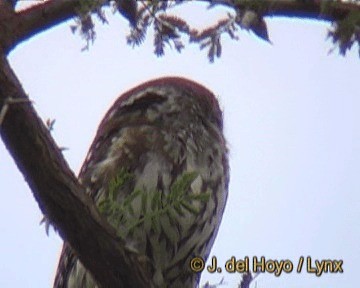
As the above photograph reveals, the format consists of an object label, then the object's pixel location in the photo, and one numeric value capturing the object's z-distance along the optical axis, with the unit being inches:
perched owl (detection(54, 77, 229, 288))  339.6
